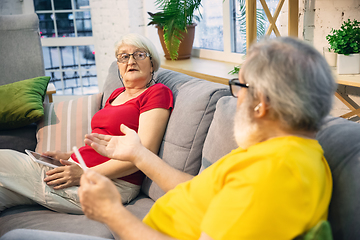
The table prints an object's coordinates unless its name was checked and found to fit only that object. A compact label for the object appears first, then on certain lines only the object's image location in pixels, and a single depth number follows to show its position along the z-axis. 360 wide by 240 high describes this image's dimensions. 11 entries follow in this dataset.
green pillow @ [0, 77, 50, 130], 2.05
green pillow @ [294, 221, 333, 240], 0.63
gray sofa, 0.90
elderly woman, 1.47
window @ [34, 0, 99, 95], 4.36
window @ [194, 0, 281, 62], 2.46
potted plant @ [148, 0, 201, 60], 2.58
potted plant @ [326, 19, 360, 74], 1.52
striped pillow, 2.08
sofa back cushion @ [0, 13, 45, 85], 2.77
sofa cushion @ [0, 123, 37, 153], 2.08
